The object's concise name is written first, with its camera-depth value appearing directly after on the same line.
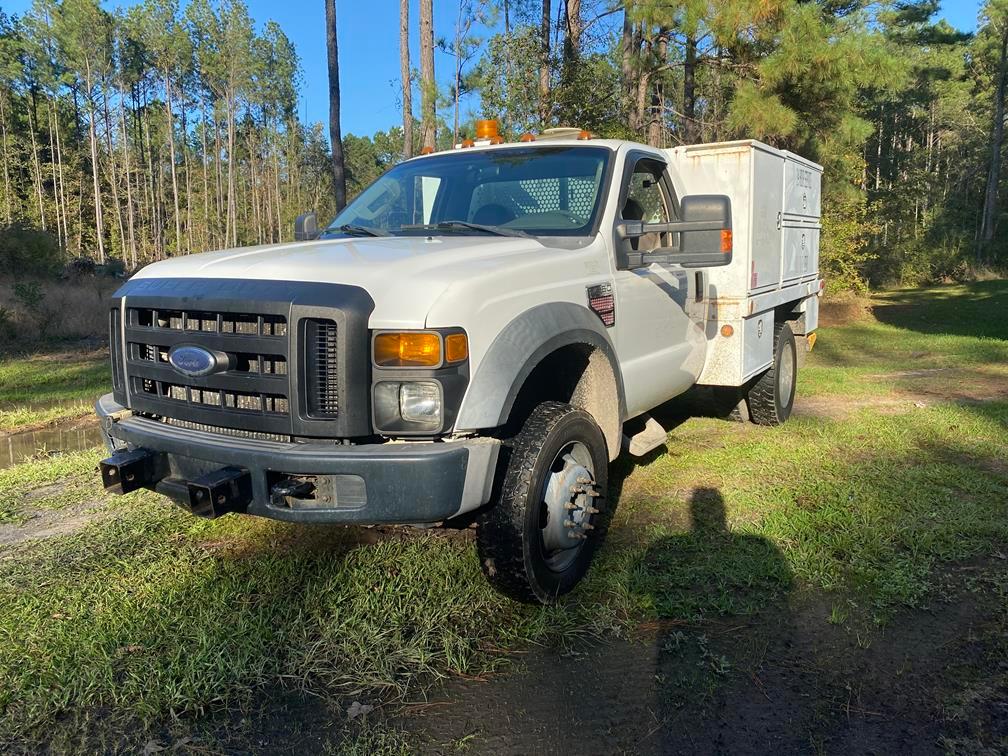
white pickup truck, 2.69
